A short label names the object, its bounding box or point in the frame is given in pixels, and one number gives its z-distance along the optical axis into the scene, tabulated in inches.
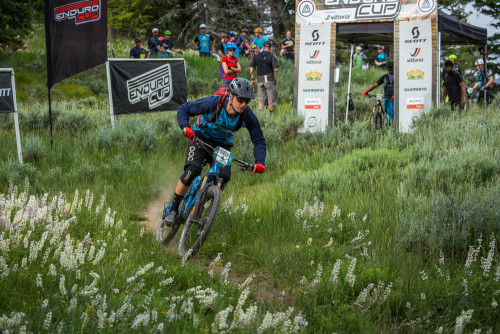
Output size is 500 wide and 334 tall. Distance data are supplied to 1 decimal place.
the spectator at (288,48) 930.7
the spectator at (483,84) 735.1
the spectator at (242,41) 944.9
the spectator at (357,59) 1112.1
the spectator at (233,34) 882.1
